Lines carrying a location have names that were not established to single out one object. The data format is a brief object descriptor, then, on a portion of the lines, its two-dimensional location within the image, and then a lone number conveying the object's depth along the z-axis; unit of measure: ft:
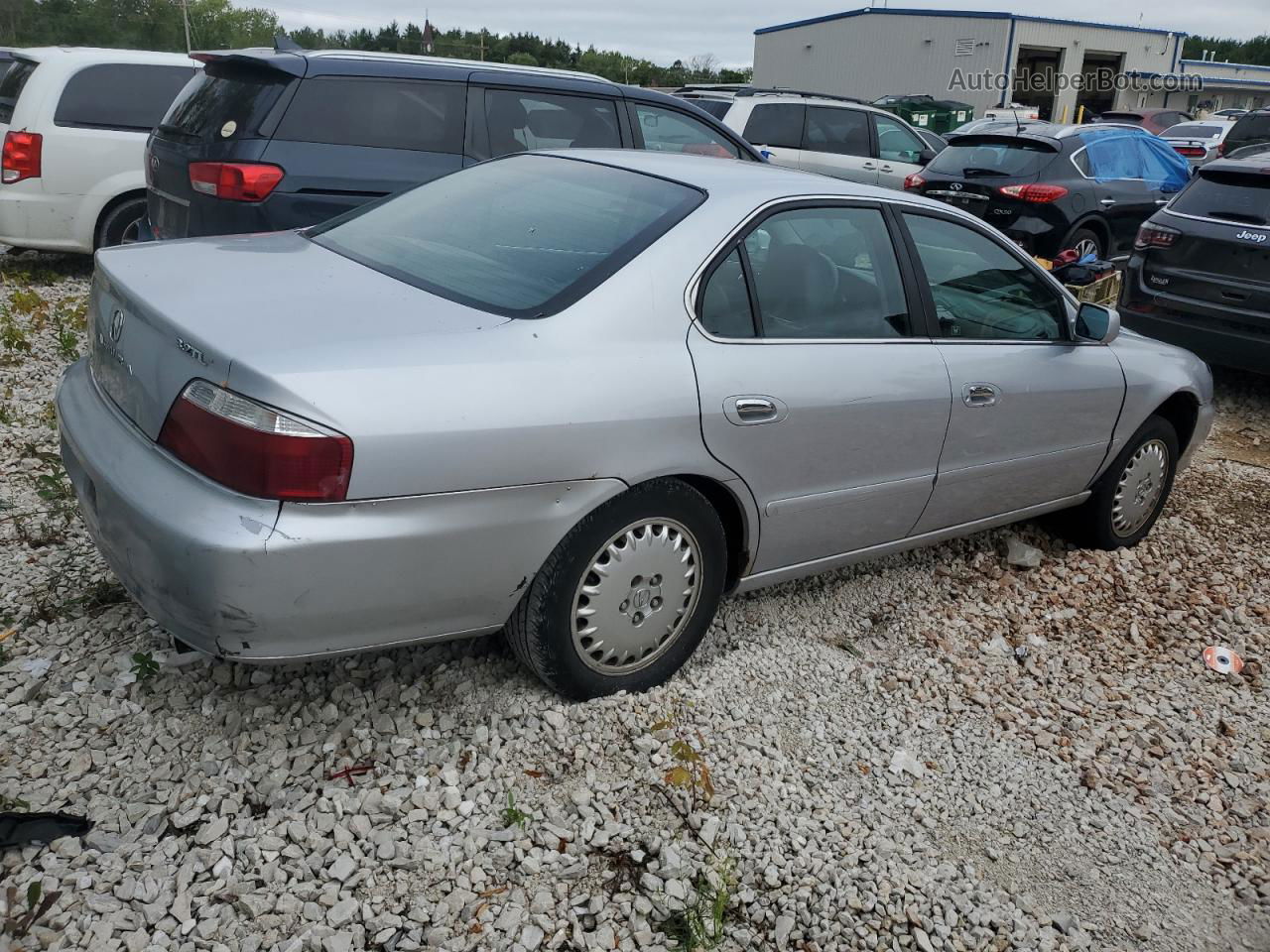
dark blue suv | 18.74
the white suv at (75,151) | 26.04
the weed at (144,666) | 10.32
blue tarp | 34.40
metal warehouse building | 139.13
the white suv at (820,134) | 39.45
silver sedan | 8.21
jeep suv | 21.84
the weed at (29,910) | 7.71
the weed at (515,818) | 9.04
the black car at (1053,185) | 32.60
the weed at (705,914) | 8.16
